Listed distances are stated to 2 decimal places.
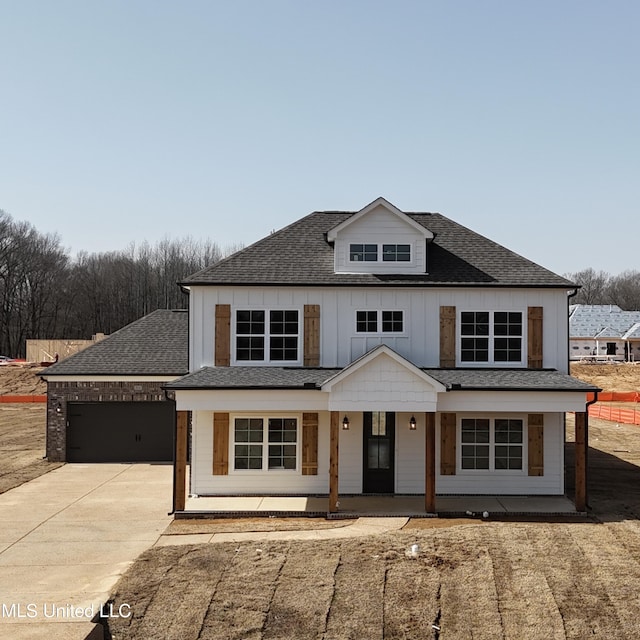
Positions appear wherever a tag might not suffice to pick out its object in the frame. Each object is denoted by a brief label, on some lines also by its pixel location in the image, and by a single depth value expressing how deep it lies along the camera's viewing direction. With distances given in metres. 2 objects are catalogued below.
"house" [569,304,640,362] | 68.50
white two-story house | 16.11
